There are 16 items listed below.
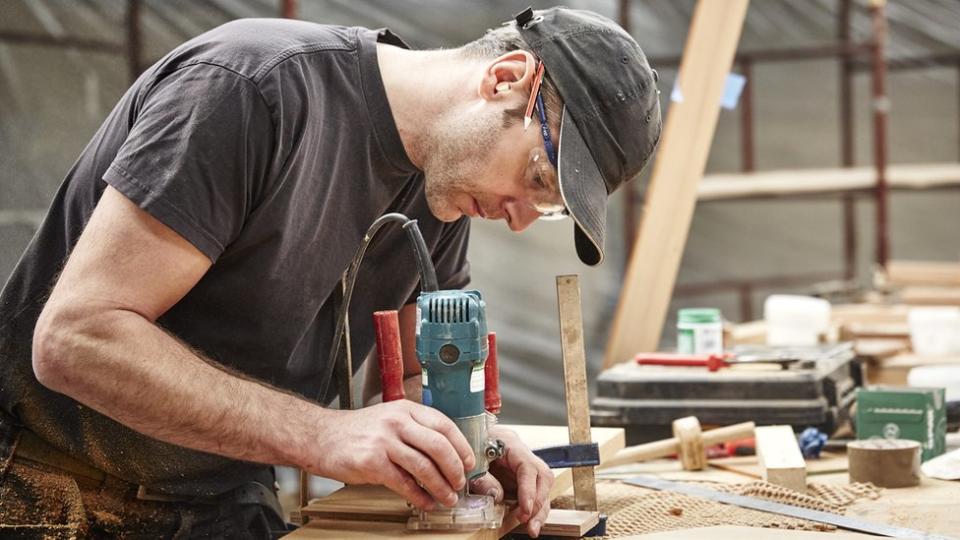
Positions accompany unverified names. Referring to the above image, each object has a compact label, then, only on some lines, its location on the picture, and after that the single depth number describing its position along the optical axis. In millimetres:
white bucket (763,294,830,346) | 3084
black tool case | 2314
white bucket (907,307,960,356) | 3096
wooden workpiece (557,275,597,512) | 1682
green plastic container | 2662
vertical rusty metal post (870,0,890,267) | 4922
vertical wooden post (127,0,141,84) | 3461
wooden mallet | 2182
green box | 2166
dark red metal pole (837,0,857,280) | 5750
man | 1364
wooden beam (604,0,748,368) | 2932
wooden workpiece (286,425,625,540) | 1452
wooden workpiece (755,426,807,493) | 1933
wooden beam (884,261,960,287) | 4270
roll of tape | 1967
